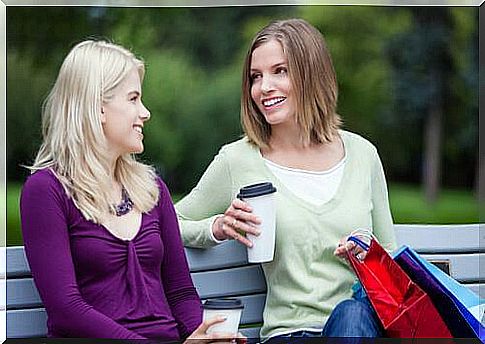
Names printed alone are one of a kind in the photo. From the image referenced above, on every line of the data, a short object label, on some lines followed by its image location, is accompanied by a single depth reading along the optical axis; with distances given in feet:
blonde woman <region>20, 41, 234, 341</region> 13.75
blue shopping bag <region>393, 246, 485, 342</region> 14.37
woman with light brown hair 15.16
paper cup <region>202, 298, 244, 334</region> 14.25
